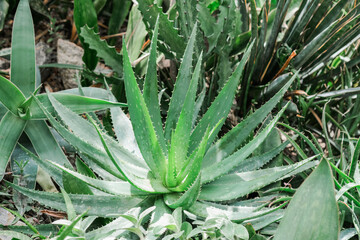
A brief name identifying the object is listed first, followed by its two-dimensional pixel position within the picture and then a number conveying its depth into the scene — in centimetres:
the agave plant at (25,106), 131
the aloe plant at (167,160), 110
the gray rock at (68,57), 189
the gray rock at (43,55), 190
